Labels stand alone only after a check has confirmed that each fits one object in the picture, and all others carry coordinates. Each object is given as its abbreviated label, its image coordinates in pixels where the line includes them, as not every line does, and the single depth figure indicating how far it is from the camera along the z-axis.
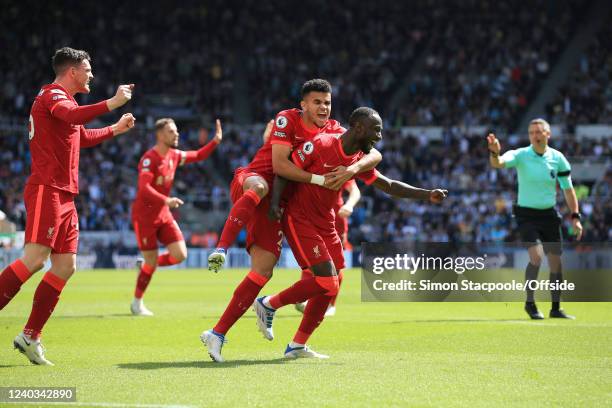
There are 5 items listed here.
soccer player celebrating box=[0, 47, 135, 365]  16.45
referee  26.87
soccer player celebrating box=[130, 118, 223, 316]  29.62
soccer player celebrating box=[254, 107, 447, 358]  17.06
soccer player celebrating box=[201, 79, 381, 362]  16.91
